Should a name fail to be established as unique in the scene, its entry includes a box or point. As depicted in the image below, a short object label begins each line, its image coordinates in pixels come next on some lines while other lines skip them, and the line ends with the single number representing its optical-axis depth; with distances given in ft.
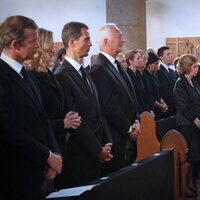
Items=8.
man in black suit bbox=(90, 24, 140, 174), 13.80
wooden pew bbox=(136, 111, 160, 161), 17.67
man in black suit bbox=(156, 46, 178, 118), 24.97
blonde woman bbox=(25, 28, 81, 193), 10.93
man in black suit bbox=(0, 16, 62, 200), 9.19
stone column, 32.54
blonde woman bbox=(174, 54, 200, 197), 19.77
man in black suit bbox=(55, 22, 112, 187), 12.09
